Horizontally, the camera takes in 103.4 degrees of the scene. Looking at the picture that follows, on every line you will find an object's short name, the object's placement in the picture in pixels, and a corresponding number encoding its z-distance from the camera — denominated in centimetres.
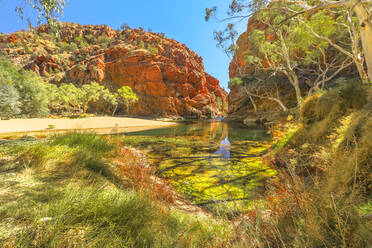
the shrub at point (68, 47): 5394
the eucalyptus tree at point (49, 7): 440
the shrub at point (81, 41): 5719
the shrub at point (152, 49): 5249
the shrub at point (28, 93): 2212
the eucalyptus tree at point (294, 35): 867
